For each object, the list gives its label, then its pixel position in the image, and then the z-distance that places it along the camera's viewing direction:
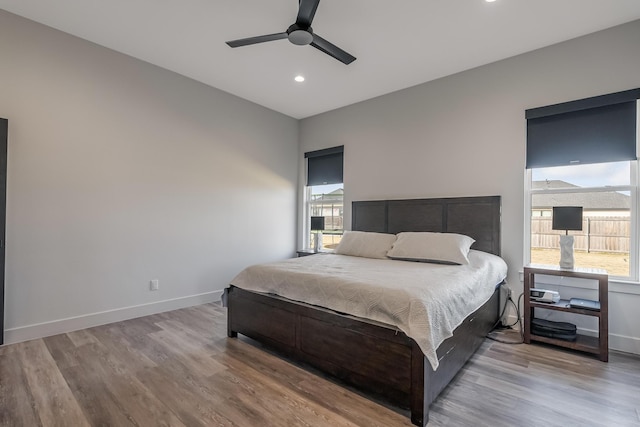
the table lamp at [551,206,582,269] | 2.79
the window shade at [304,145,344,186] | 5.07
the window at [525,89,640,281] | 2.85
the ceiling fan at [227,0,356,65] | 2.21
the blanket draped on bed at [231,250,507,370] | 1.84
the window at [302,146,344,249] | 5.11
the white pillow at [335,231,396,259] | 3.67
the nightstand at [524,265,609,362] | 2.58
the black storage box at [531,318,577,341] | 2.79
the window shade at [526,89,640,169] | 2.85
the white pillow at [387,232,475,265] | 3.11
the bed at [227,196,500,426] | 1.83
